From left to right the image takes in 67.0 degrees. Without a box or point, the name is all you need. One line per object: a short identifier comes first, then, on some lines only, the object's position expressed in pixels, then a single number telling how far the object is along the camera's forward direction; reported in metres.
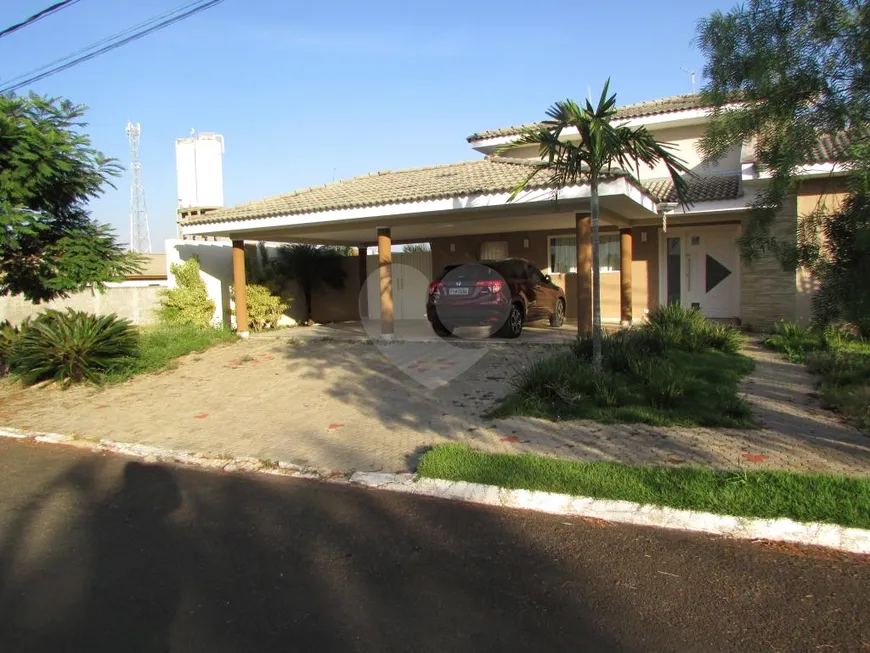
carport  11.51
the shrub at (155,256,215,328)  15.97
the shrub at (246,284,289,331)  16.80
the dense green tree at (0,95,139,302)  10.72
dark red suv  12.61
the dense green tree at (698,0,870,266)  5.27
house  11.90
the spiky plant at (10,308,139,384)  11.47
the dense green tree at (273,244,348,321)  18.89
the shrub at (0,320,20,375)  12.98
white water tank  23.14
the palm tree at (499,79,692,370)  8.04
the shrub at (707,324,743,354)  11.09
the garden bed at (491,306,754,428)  7.29
